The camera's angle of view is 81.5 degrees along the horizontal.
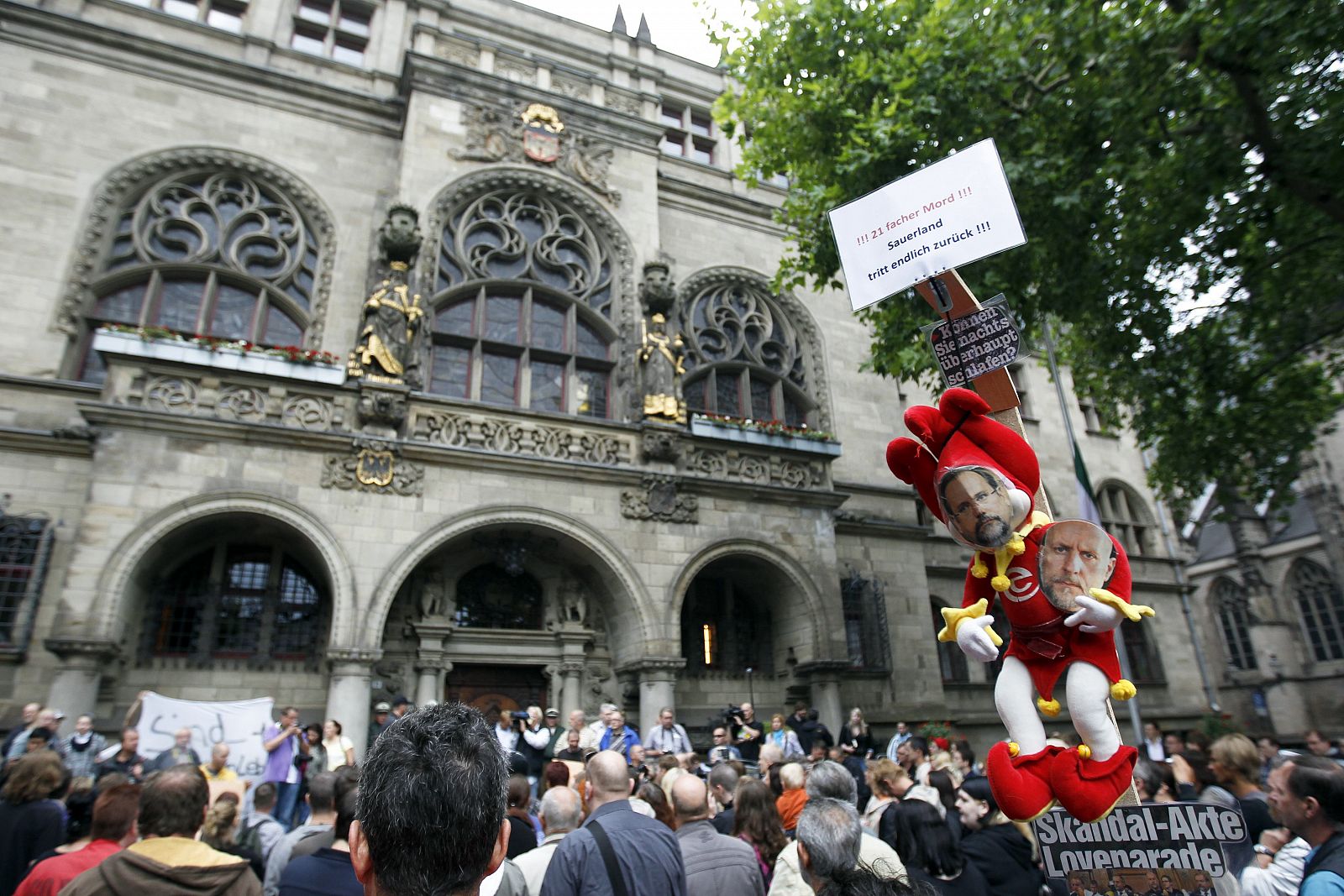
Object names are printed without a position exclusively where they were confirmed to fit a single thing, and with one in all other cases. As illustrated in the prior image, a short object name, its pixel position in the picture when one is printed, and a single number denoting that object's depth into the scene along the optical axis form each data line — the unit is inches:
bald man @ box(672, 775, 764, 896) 156.2
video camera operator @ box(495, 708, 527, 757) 381.4
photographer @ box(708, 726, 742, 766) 367.6
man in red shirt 134.6
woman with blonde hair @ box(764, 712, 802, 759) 391.5
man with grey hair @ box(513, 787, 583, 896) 158.7
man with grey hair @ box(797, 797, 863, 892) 124.5
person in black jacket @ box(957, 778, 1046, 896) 165.3
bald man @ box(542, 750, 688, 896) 136.0
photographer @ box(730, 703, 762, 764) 415.2
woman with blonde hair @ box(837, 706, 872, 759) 424.5
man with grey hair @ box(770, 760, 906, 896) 144.6
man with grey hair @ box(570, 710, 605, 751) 363.3
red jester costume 101.1
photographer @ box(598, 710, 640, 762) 368.2
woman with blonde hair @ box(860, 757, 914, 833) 198.7
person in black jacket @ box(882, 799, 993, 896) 159.8
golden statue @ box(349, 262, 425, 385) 481.1
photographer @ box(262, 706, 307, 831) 345.7
